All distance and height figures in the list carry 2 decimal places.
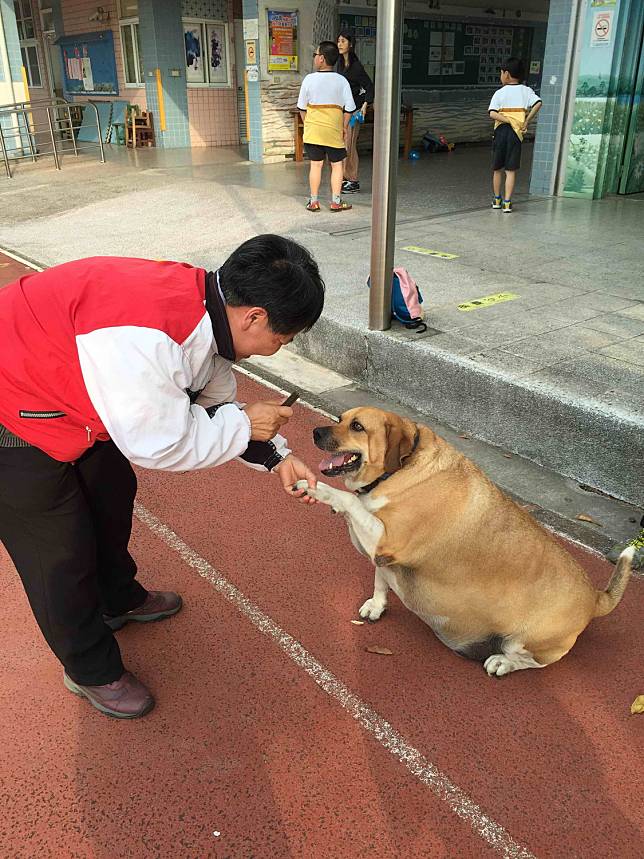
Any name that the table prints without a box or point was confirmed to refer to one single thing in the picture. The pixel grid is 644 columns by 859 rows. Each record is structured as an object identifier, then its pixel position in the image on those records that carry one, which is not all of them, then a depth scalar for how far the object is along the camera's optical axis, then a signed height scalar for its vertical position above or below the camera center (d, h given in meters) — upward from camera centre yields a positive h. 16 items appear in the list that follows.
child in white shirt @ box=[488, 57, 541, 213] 9.76 -0.34
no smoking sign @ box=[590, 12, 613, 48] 9.87 +0.71
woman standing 11.47 -0.01
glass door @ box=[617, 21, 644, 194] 10.55 -0.86
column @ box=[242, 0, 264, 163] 14.38 -0.23
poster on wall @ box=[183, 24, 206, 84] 18.75 +0.82
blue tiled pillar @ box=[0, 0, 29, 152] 17.50 +0.51
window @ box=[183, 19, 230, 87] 18.81 +0.89
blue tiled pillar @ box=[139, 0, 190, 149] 18.03 +0.62
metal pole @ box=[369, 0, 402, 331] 5.06 -0.48
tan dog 2.80 -1.64
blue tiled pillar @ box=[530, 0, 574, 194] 10.30 -0.15
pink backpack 5.61 -1.53
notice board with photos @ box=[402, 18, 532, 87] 17.16 +0.84
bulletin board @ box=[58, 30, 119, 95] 20.61 +0.67
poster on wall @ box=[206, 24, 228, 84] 19.11 +0.85
